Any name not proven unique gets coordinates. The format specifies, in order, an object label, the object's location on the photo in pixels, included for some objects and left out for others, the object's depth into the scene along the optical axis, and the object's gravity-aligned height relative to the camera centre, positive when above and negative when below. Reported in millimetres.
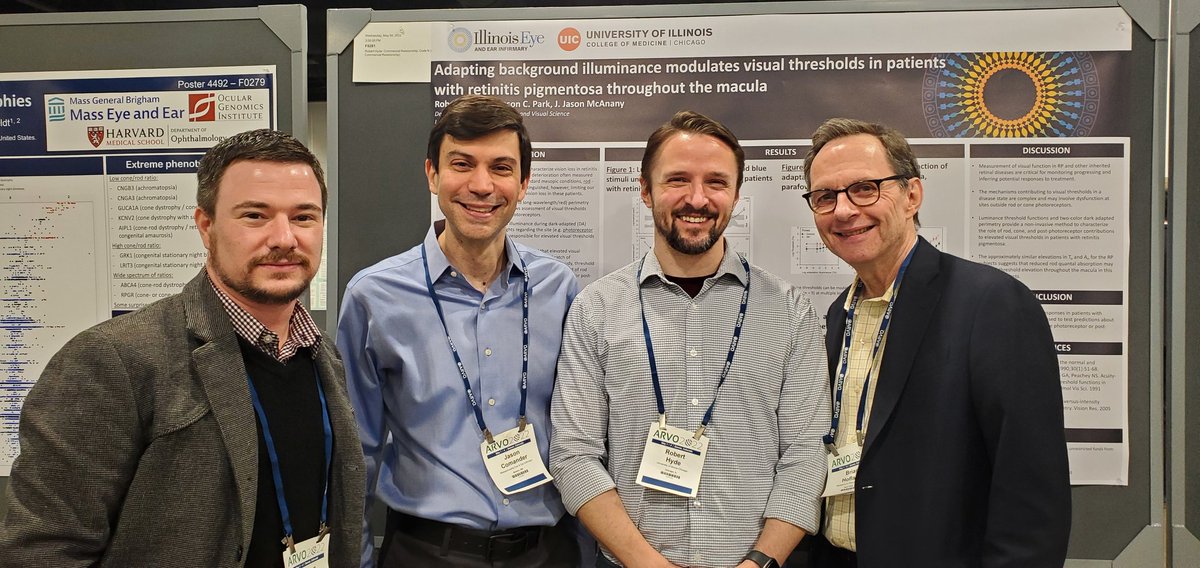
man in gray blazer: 1381 -309
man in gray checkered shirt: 1923 -349
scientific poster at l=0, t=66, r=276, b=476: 2719 +338
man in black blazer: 1740 -331
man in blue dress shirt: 2033 -294
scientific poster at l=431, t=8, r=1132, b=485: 2508 +538
